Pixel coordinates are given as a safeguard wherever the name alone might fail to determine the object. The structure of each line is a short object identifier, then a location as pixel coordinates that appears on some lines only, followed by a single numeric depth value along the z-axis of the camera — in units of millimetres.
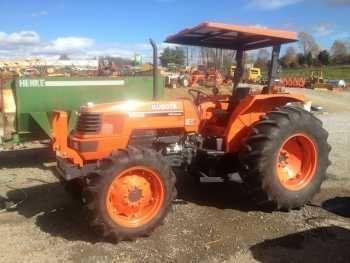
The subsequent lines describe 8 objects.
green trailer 8688
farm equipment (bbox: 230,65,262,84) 35581
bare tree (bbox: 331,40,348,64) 68750
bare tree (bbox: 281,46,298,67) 64688
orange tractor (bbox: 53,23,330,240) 5016
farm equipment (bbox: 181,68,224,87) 27153
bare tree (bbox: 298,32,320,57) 75094
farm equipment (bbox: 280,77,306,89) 36000
